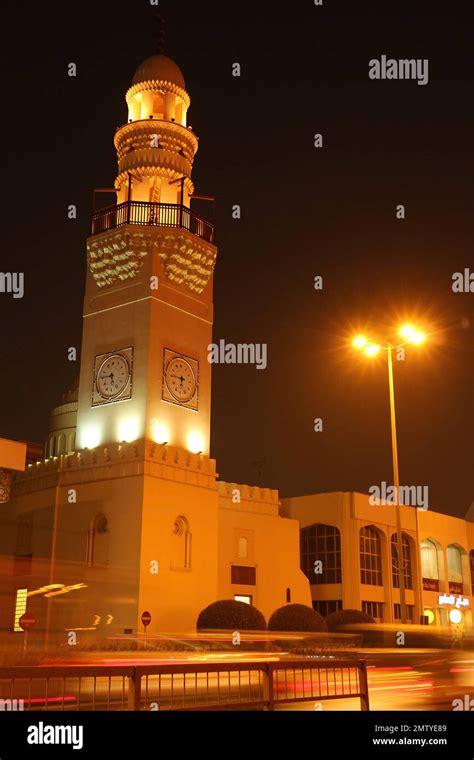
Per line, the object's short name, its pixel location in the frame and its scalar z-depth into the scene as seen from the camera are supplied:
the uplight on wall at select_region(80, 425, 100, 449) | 34.44
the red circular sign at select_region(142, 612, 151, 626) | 29.23
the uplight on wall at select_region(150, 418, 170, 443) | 33.03
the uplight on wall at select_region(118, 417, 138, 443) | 33.07
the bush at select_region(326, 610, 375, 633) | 35.19
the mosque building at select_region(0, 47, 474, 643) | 31.27
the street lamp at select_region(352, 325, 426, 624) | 27.73
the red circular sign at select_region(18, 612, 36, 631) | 25.52
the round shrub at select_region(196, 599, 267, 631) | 29.77
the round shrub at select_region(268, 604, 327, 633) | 30.97
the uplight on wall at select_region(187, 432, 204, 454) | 34.62
